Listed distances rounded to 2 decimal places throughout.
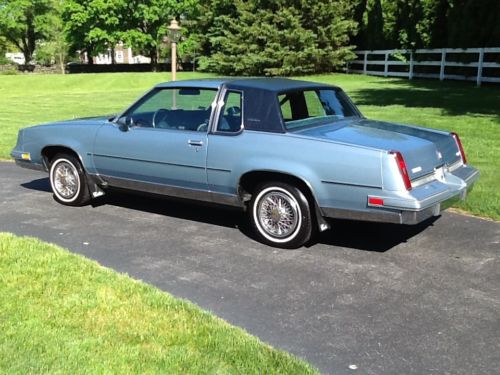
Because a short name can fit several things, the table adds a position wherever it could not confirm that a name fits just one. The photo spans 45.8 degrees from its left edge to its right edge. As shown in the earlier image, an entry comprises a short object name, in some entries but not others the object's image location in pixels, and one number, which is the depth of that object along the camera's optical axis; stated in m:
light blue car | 4.90
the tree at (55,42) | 65.69
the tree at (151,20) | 53.16
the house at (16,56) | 101.08
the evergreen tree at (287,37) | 36.91
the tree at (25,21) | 65.19
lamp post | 13.47
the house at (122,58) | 107.06
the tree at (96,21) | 53.38
